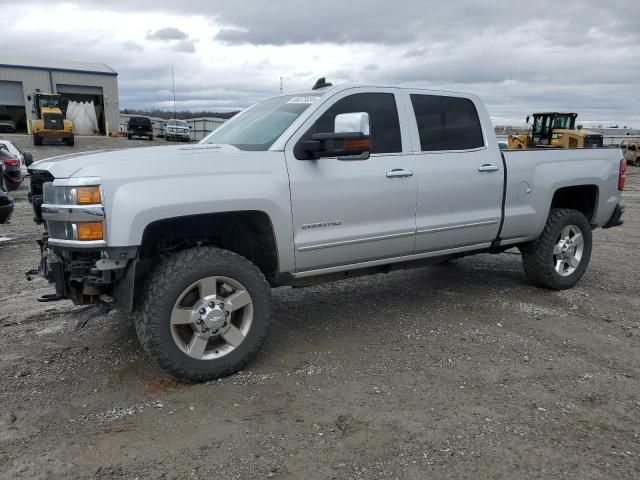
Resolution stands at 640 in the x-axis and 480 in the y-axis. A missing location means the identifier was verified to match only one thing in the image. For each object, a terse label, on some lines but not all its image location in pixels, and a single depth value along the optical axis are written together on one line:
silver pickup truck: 3.38
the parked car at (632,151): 29.03
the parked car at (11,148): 14.02
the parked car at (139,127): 39.47
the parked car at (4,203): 7.85
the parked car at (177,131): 40.34
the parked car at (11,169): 11.92
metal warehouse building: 43.38
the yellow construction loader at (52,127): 30.59
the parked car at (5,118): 43.98
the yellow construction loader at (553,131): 24.92
